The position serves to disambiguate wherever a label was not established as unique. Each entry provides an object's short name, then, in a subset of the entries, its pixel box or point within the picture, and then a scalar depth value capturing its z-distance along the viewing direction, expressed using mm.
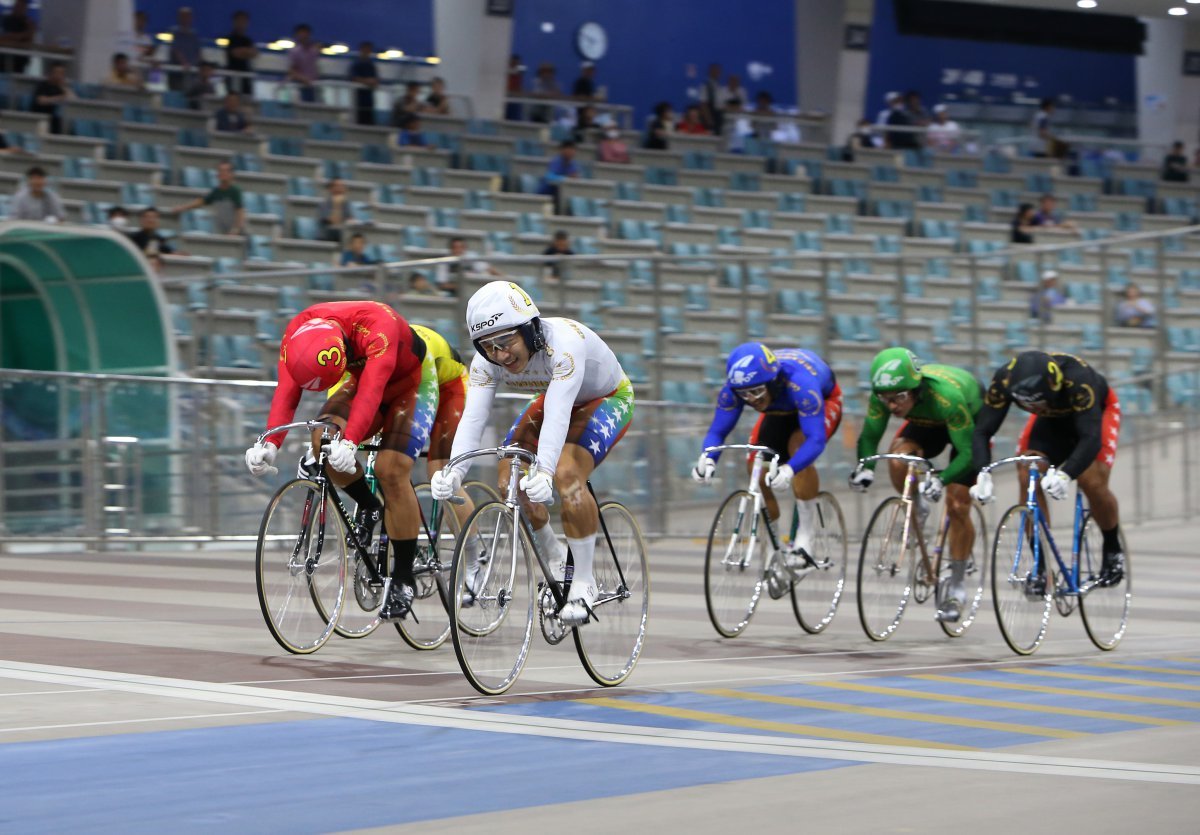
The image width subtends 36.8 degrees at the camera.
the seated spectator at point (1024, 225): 25844
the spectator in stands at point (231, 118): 21594
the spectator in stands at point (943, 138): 30953
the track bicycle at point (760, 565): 10430
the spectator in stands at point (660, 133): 26891
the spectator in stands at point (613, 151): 25484
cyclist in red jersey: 8469
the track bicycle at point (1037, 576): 10359
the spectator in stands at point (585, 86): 28109
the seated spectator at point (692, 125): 28359
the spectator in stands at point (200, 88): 22109
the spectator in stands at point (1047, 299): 20516
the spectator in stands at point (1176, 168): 31594
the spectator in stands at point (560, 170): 23250
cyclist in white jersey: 7590
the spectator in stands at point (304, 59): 24391
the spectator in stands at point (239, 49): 23547
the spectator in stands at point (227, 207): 18500
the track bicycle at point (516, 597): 7477
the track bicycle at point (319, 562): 8664
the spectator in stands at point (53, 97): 20062
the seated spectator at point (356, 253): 18203
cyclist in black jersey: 10312
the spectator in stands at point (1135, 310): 21641
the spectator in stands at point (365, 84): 24109
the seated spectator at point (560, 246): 18828
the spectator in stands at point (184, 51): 22547
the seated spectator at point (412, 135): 23594
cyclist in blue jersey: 10383
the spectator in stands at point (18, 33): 21438
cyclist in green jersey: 10555
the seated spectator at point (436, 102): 24875
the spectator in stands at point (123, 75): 21500
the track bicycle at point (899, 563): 10625
